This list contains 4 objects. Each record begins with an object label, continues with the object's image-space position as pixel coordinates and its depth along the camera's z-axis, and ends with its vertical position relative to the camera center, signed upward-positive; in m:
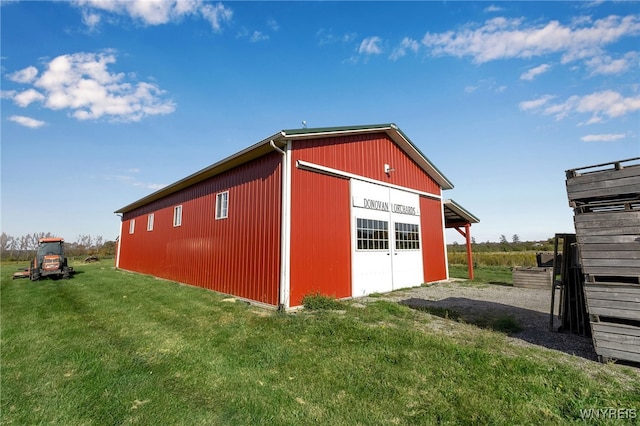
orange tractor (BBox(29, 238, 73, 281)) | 14.57 -0.37
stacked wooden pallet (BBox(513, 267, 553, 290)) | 11.71 -1.20
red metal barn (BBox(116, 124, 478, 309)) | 7.80 +1.10
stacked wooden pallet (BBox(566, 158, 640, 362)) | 3.94 -0.07
